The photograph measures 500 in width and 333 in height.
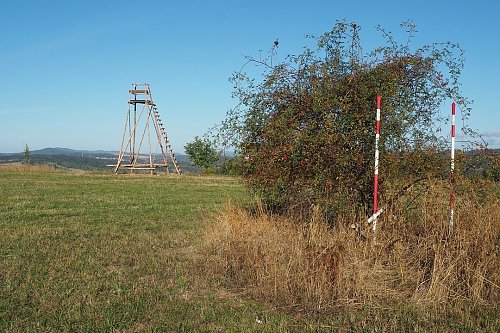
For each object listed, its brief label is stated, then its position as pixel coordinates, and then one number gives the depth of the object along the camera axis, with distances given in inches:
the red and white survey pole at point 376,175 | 288.5
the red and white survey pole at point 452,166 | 310.3
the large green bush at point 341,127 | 316.8
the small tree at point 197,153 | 2305.7
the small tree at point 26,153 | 2874.0
